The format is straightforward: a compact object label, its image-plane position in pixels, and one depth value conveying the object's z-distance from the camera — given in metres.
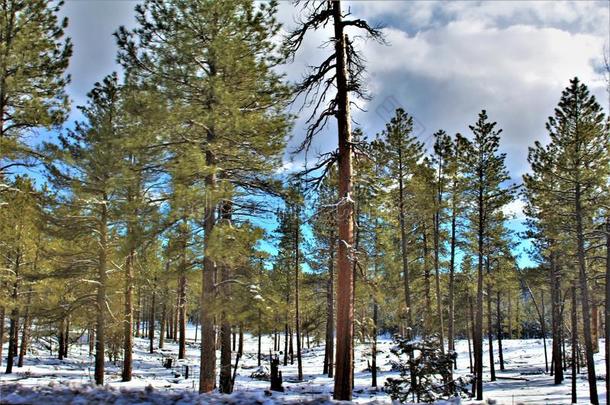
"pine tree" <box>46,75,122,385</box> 16.92
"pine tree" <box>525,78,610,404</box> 18.48
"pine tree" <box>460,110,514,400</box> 21.92
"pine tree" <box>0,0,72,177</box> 12.95
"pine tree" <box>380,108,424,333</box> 22.53
